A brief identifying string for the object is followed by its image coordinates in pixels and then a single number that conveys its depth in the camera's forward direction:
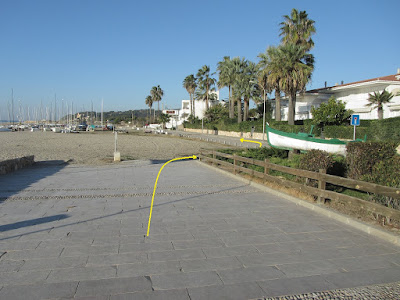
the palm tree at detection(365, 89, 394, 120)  38.41
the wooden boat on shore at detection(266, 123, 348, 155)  17.37
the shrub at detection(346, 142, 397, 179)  8.40
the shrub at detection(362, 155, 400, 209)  7.62
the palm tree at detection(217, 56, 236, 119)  60.12
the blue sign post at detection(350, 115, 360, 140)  20.80
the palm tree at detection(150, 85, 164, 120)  117.94
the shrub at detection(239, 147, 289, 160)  16.22
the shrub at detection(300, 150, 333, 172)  9.22
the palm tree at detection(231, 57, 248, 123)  55.53
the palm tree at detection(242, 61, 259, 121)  54.98
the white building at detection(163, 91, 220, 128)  112.28
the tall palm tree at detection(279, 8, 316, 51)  43.38
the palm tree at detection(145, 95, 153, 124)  121.53
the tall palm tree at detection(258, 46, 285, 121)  41.17
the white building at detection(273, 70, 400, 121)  39.50
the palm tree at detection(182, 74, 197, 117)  92.50
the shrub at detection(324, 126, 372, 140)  33.94
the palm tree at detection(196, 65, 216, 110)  77.62
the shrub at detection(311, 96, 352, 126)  39.34
